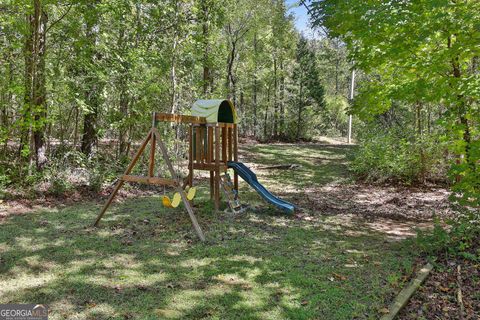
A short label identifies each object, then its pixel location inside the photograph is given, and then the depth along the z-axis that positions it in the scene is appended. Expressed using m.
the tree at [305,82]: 25.91
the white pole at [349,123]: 25.17
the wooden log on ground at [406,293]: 3.44
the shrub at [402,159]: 10.41
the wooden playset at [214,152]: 7.32
